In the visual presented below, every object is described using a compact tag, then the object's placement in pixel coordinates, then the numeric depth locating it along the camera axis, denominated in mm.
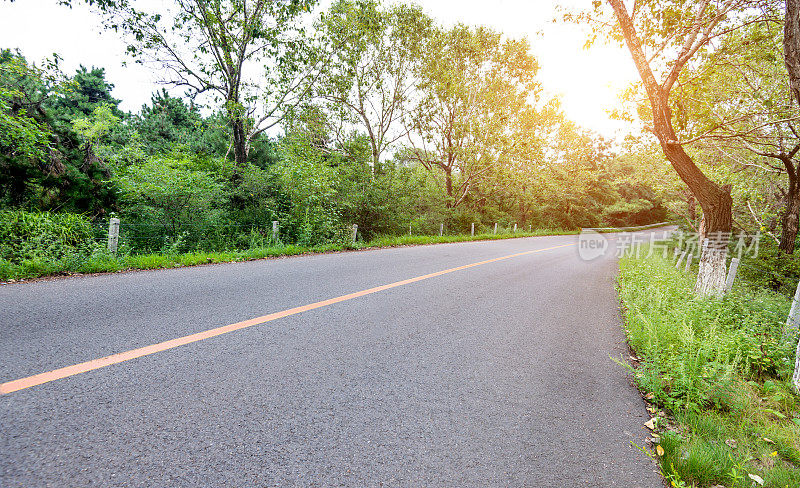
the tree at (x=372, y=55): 13141
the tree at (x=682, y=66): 5777
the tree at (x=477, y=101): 17234
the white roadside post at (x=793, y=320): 3922
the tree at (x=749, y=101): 6516
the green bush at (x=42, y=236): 5461
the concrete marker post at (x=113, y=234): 6449
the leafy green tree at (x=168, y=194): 7766
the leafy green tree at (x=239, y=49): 10531
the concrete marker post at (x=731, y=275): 5812
